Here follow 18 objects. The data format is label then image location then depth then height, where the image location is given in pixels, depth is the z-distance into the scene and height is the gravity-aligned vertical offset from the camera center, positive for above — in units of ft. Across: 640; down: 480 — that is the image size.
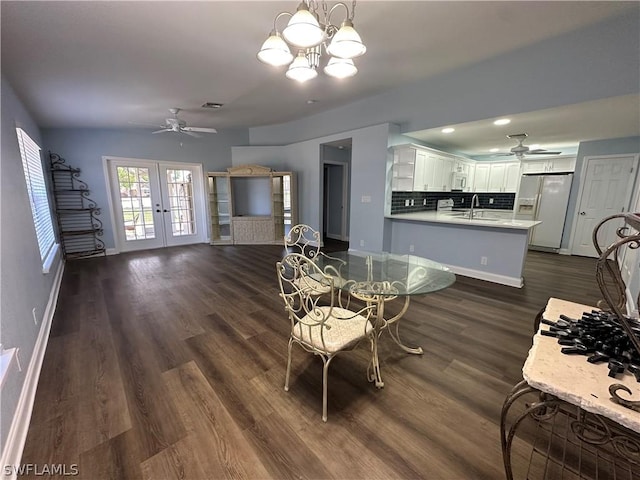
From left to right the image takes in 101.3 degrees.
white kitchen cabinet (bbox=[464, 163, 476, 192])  21.09 +1.32
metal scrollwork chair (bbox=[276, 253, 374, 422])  5.04 -2.88
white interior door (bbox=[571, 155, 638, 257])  15.51 +0.00
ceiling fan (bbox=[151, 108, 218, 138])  14.00 +3.55
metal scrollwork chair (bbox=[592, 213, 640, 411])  2.57 -1.12
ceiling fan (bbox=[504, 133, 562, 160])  13.50 +2.25
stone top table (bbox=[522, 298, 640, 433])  2.51 -2.01
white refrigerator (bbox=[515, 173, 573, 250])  17.72 -0.69
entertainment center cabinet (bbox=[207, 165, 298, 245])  20.15 -0.94
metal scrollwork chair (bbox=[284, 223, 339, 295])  7.49 -2.91
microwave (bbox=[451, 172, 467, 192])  18.10 +0.92
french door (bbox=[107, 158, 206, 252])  18.22 -0.92
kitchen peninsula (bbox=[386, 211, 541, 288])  11.62 -2.40
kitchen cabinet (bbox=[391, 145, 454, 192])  13.96 +1.37
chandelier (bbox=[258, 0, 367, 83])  4.83 +3.00
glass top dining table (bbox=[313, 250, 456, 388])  5.78 -2.12
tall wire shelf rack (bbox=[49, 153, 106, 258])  16.38 -1.49
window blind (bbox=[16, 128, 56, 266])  10.16 -0.17
